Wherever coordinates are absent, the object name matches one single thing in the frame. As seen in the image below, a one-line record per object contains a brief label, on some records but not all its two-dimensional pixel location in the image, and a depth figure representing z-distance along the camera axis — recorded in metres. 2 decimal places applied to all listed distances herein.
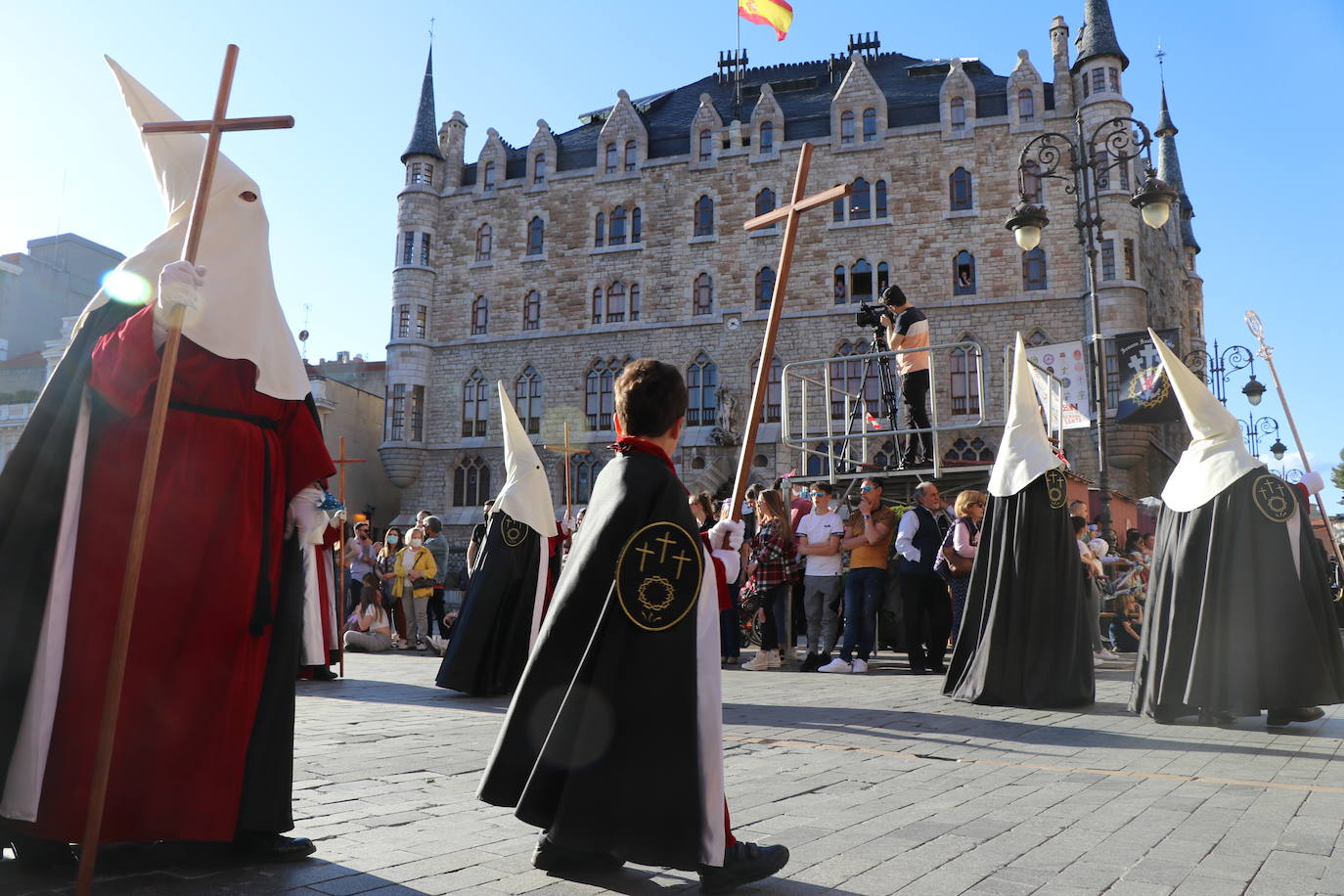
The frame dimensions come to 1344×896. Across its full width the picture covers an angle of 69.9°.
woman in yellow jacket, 12.66
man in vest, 8.95
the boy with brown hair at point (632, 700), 2.67
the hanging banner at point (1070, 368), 18.73
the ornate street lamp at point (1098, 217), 12.11
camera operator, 10.19
